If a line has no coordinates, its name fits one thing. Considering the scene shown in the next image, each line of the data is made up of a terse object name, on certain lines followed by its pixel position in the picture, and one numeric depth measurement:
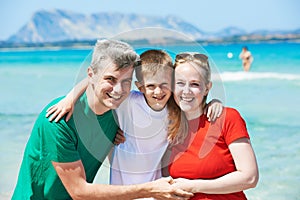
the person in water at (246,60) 16.77
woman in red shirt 2.50
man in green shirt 2.43
